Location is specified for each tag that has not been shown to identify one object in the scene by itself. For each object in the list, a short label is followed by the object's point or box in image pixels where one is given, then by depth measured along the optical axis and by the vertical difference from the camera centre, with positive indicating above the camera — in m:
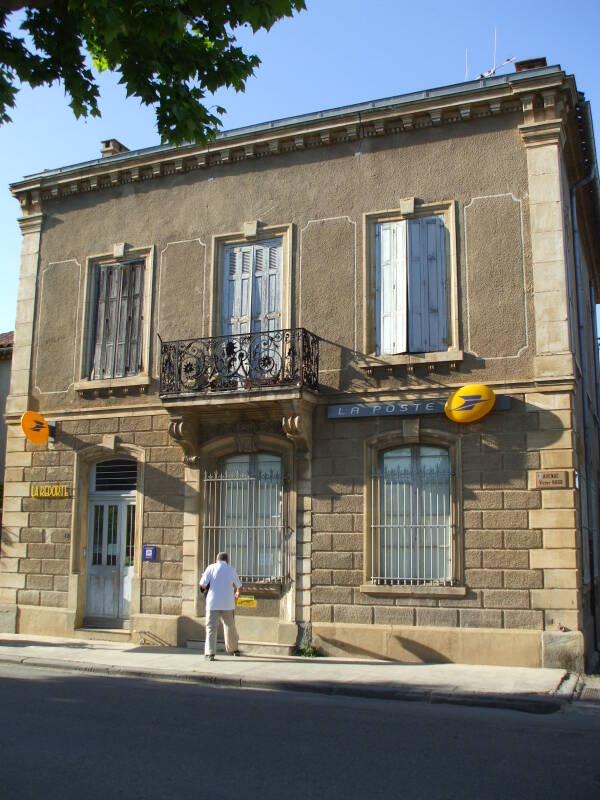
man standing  12.09 -0.67
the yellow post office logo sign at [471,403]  11.89 +2.17
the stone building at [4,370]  22.16 +4.86
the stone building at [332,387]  11.89 +2.65
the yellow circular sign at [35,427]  15.09 +2.25
